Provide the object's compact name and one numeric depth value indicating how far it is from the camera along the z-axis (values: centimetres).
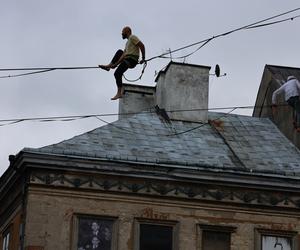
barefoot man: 2598
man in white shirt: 2997
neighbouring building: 3079
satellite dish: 3132
